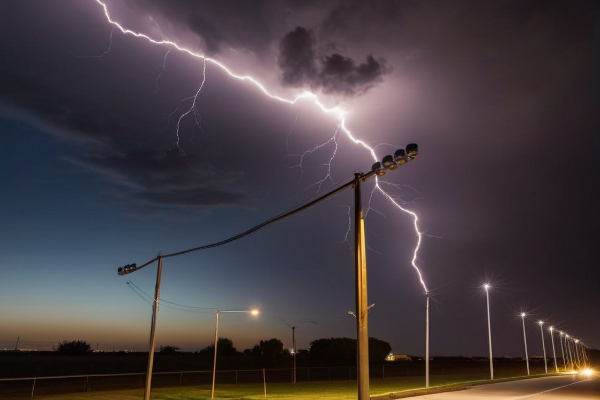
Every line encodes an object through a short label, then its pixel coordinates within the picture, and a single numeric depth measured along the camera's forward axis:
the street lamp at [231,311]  21.42
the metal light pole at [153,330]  17.27
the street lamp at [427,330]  23.65
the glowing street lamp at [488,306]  34.52
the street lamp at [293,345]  36.31
